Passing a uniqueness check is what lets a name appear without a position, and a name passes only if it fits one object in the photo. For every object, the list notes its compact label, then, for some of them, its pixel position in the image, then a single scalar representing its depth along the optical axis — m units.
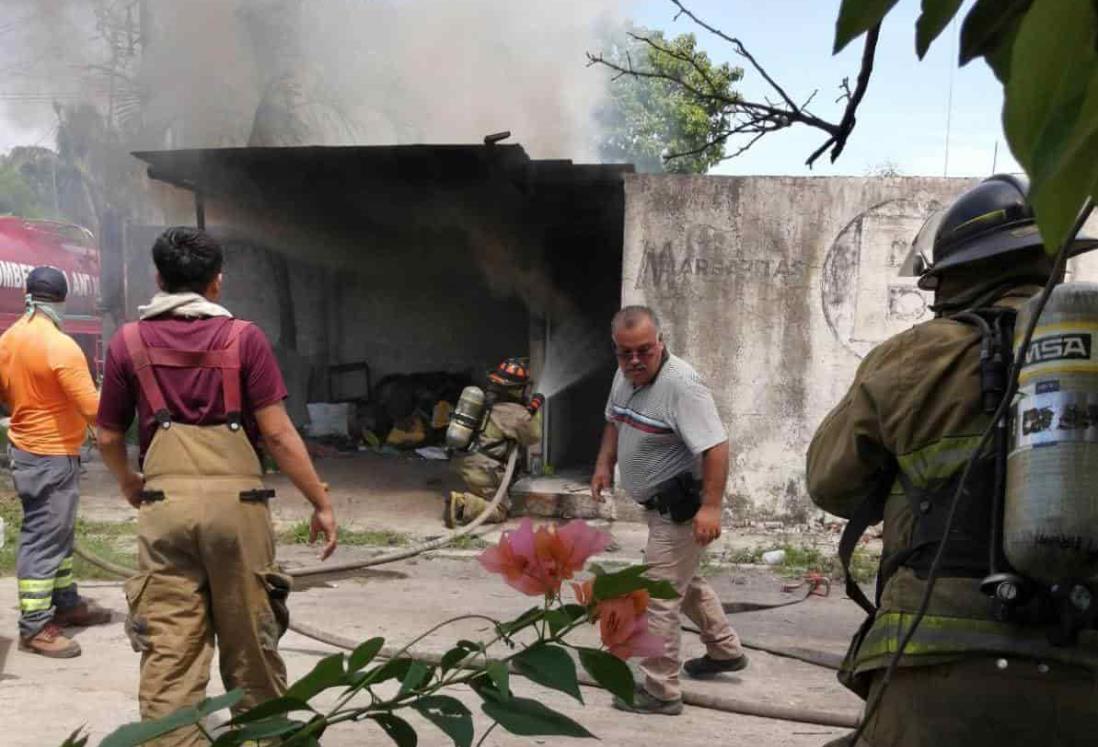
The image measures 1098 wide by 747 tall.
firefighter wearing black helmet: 1.72
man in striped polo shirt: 3.99
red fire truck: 12.19
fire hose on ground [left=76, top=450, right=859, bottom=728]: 3.98
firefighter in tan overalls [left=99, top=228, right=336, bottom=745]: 2.92
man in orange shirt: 4.54
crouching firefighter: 8.02
